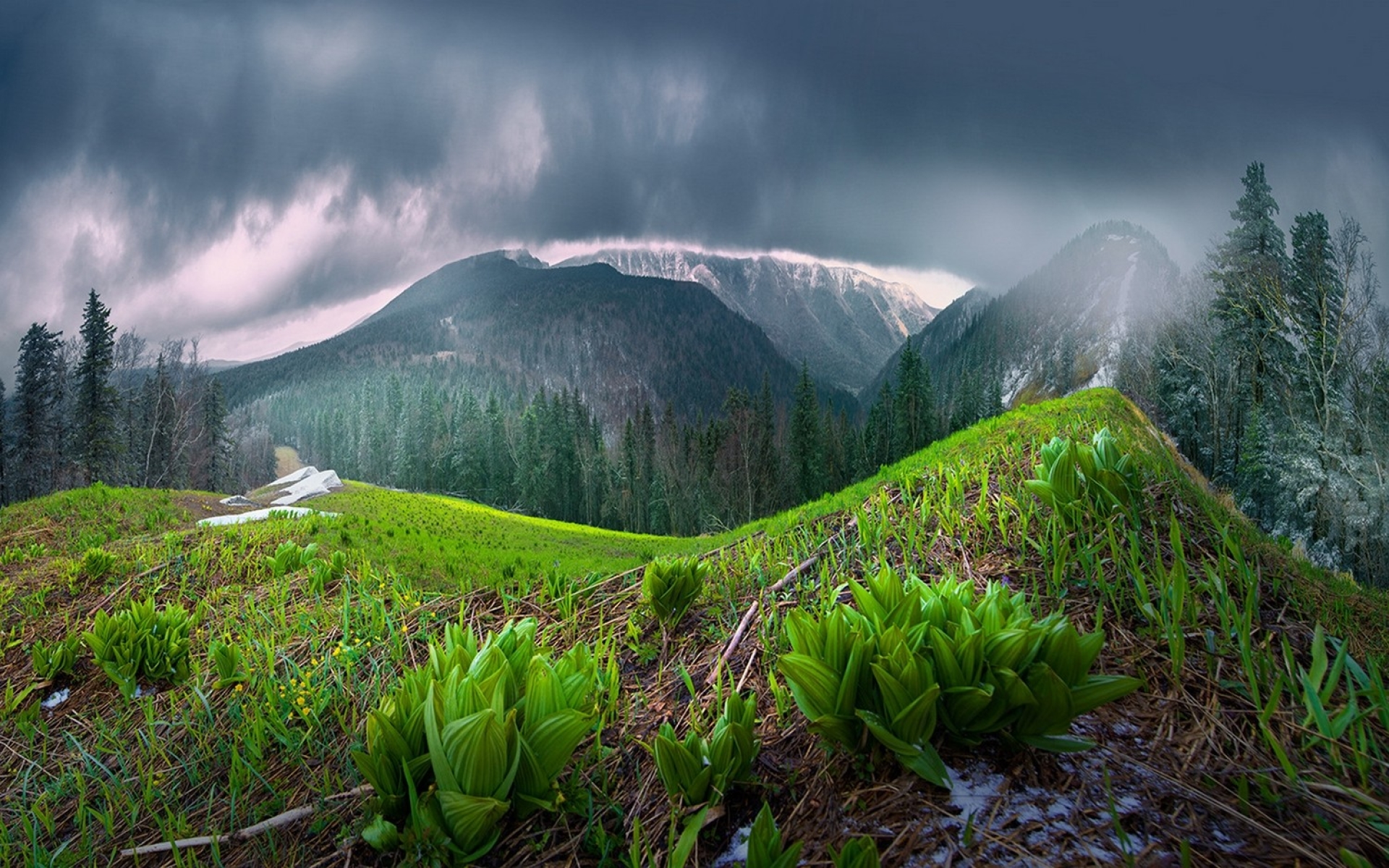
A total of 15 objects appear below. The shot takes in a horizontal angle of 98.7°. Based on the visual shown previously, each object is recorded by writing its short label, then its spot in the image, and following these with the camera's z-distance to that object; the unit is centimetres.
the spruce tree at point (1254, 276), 2462
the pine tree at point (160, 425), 4628
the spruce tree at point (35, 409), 3869
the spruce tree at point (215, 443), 5912
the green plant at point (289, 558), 439
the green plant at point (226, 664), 269
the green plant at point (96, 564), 482
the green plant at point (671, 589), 260
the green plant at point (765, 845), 125
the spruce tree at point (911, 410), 5809
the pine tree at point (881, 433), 6203
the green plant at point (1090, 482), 259
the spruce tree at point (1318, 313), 2177
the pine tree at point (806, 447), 5581
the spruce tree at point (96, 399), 3584
